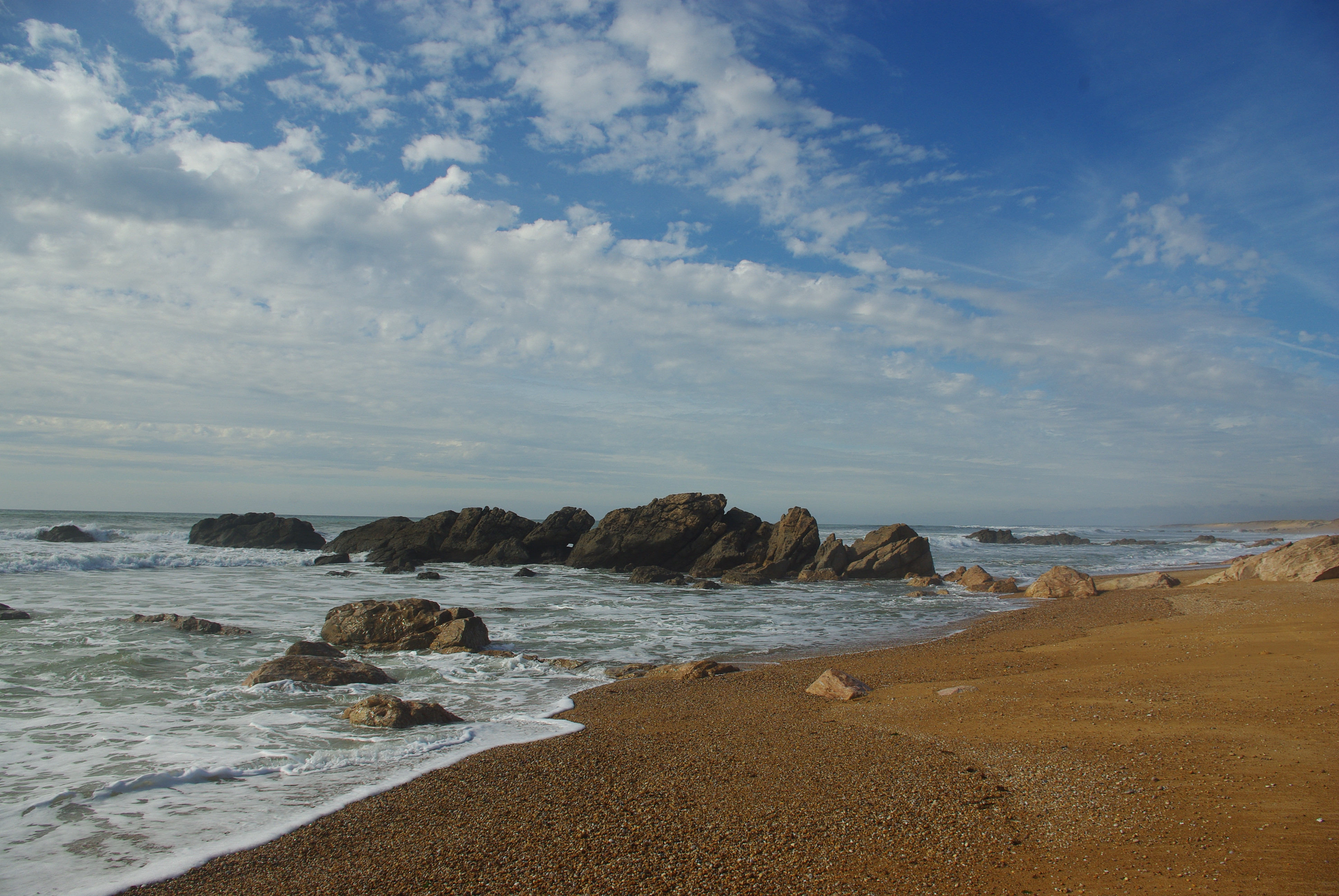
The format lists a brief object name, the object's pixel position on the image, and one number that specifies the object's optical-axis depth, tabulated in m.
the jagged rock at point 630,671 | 10.26
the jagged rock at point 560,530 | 36.31
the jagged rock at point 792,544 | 30.67
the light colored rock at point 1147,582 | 20.33
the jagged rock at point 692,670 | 9.79
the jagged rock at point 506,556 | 34.50
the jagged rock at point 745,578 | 28.12
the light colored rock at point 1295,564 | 16.91
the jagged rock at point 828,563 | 28.66
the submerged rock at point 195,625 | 12.55
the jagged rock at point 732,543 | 31.55
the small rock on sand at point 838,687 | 8.12
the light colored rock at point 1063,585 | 19.83
